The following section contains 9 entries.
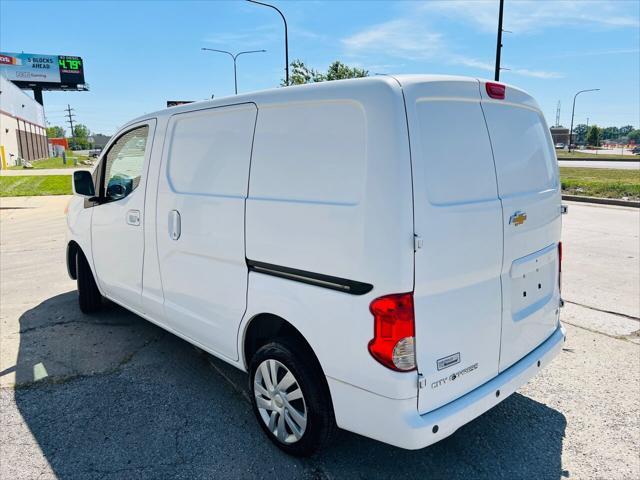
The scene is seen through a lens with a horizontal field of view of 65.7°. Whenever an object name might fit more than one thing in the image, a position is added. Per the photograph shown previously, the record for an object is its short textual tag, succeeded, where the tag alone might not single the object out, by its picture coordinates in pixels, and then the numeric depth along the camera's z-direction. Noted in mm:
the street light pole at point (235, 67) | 26875
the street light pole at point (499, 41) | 14258
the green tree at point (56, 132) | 152025
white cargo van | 2238
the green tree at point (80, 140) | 135012
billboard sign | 75438
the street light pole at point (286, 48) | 21053
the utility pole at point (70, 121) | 123500
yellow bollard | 42056
